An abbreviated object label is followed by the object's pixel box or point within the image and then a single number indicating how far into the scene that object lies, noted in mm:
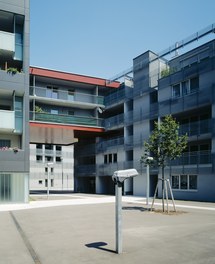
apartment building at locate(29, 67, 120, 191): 28258
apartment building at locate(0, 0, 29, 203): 18749
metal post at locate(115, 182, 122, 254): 6329
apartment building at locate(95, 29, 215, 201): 21071
